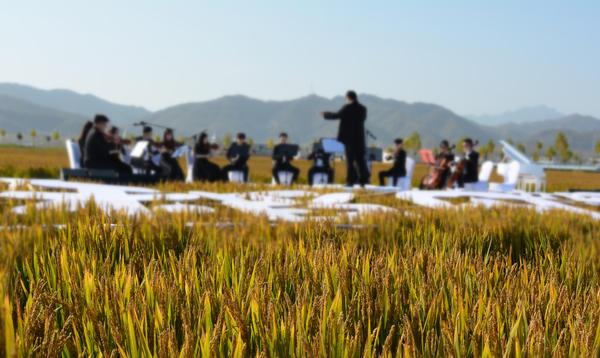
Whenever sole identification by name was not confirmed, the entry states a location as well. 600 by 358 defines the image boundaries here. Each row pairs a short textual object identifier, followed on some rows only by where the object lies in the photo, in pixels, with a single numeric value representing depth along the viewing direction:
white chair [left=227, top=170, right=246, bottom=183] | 15.16
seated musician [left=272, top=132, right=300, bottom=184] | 14.19
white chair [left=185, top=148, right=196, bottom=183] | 14.31
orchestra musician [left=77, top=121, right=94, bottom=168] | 11.53
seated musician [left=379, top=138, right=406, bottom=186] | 14.48
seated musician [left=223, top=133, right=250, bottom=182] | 14.16
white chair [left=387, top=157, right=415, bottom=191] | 14.79
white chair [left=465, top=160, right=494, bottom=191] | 14.04
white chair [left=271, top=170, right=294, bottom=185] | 15.18
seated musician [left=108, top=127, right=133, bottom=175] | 11.37
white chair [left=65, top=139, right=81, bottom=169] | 12.75
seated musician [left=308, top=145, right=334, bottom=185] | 14.41
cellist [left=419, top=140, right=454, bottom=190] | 13.12
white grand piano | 15.79
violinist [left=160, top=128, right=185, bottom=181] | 13.54
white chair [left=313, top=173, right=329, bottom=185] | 14.89
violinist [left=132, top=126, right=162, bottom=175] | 12.95
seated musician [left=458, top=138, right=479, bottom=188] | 13.32
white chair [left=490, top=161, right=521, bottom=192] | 14.17
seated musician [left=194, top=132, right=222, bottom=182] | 13.88
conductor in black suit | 12.23
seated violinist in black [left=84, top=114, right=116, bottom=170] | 10.77
